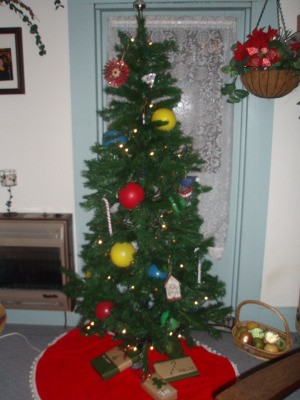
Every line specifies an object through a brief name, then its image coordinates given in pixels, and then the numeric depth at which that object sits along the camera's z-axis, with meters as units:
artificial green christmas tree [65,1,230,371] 1.68
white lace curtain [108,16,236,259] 2.21
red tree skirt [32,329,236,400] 1.86
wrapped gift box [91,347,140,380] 1.96
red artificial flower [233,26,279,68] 1.78
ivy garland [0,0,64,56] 2.14
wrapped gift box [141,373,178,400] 1.77
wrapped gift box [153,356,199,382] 1.92
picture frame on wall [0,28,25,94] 2.22
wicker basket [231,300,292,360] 2.14
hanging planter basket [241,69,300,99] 1.81
